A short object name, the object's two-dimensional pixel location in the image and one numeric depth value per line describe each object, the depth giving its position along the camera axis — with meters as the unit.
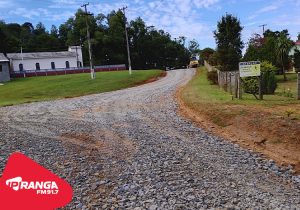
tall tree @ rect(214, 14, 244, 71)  28.16
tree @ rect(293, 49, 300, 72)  36.23
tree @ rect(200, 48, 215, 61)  41.85
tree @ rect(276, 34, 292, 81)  33.34
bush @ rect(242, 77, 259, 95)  12.79
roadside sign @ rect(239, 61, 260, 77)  11.52
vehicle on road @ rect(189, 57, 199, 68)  51.96
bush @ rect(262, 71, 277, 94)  15.45
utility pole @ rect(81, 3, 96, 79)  28.27
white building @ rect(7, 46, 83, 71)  51.52
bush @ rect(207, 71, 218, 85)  20.78
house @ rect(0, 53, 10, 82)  36.63
